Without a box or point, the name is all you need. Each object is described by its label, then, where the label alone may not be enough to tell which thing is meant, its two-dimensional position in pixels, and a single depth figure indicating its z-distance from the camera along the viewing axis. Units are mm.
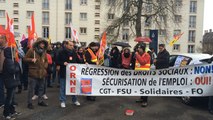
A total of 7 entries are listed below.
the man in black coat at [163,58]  10109
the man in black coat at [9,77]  7094
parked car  9149
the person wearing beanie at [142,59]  8680
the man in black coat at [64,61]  8539
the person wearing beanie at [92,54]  9336
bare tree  30227
